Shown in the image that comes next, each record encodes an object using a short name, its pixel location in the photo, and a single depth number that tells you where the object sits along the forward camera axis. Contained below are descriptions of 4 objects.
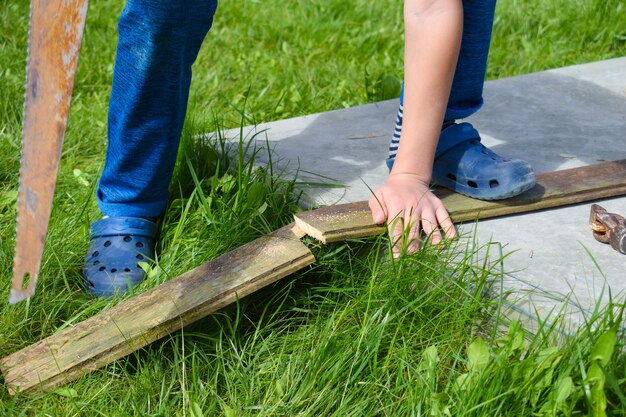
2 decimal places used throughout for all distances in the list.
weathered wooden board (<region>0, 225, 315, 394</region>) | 1.80
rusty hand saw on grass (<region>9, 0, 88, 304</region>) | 1.60
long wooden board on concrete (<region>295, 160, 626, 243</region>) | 1.91
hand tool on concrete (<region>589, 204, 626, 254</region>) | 1.91
